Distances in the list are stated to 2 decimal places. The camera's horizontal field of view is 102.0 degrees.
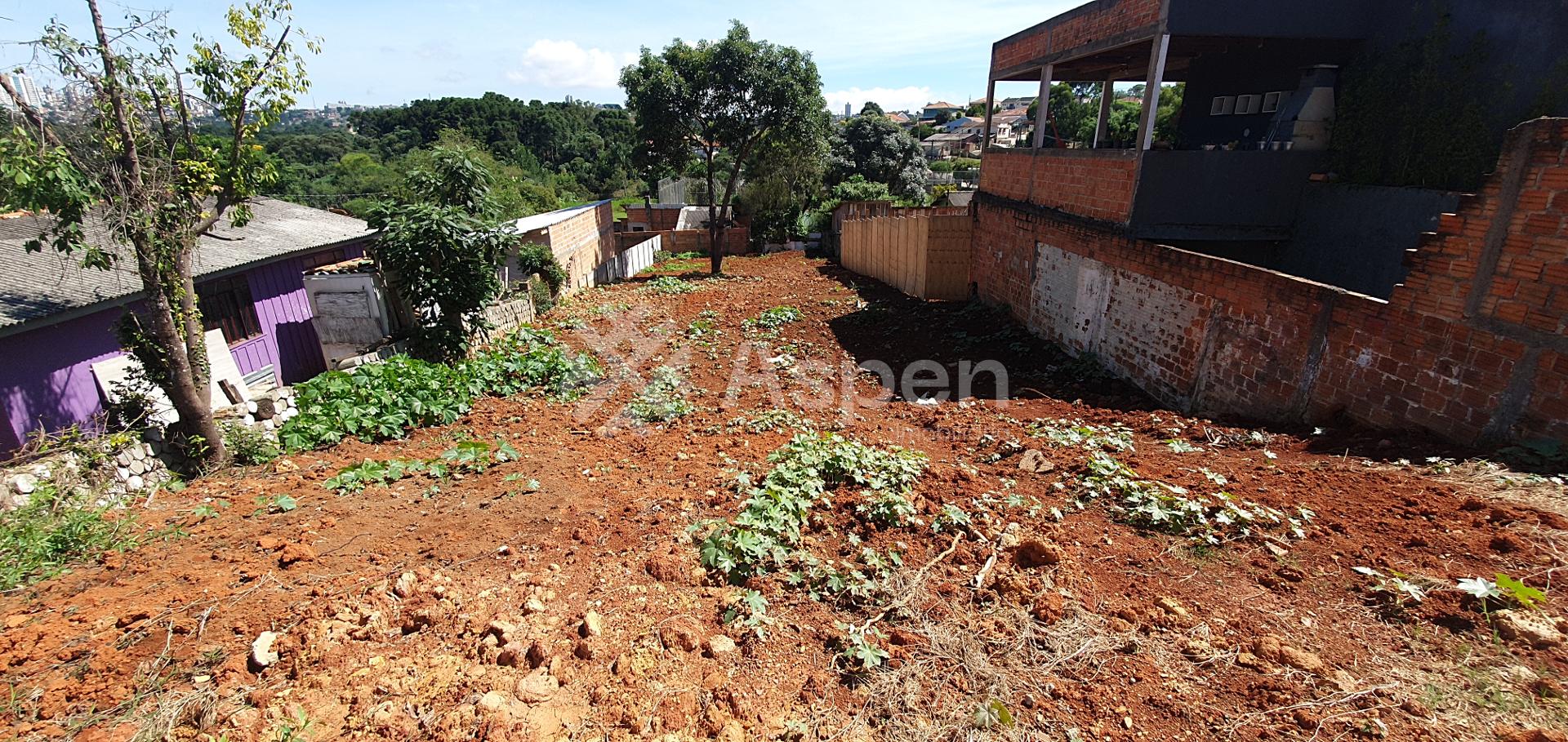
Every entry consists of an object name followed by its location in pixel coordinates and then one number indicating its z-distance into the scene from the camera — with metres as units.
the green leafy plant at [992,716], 2.91
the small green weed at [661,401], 8.16
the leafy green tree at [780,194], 26.88
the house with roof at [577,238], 17.83
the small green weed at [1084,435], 6.01
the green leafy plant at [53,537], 3.97
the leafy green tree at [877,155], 35.06
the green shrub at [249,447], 7.04
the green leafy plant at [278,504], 5.12
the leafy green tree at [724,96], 19.34
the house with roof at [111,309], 7.73
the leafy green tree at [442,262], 10.02
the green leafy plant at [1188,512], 4.17
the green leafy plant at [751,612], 3.50
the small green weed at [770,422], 7.34
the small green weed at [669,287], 18.97
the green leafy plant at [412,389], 7.45
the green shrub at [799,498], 4.04
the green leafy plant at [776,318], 13.81
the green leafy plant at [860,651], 3.25
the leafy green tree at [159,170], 5.60
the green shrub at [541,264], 16.53
